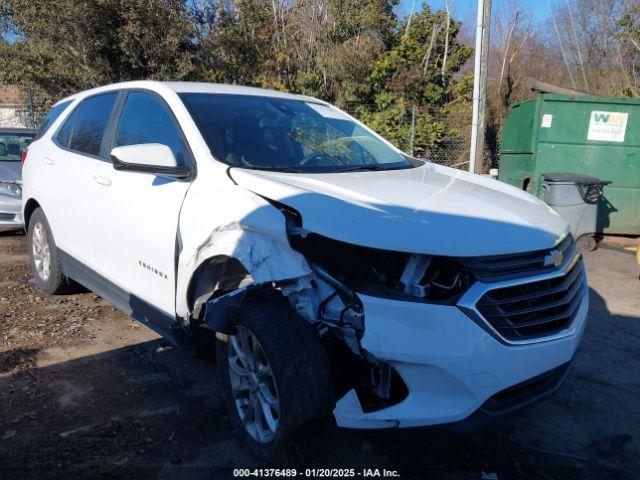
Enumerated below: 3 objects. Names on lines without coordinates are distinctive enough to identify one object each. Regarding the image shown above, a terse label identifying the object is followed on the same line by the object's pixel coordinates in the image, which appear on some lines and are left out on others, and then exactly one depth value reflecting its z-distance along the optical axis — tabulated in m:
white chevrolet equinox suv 2.22
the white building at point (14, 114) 16.36
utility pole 9.87
